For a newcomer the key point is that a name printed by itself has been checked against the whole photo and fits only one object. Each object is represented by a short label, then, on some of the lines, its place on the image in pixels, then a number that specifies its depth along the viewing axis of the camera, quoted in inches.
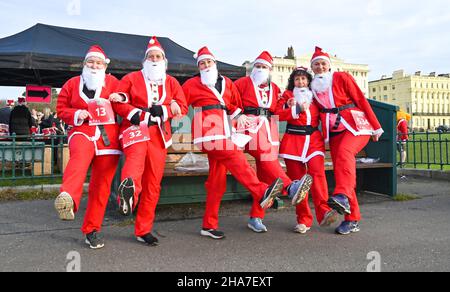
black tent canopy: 312.3
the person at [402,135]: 402.0
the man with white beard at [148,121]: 140.3
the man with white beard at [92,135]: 138.6
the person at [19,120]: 377.4
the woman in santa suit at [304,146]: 161.8
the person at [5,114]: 497.7
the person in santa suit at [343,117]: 160.1
